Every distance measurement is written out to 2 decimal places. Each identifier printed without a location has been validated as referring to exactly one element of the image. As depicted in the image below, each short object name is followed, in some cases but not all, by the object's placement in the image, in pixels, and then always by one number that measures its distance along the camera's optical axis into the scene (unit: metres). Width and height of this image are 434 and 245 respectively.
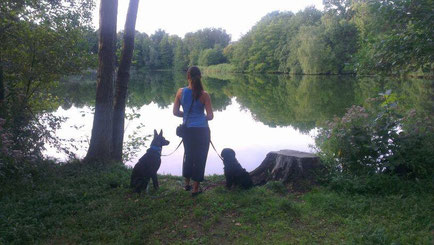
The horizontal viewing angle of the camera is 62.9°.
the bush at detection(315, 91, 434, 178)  5.37
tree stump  5.67
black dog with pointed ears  5.25
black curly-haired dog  5.38
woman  4.80
